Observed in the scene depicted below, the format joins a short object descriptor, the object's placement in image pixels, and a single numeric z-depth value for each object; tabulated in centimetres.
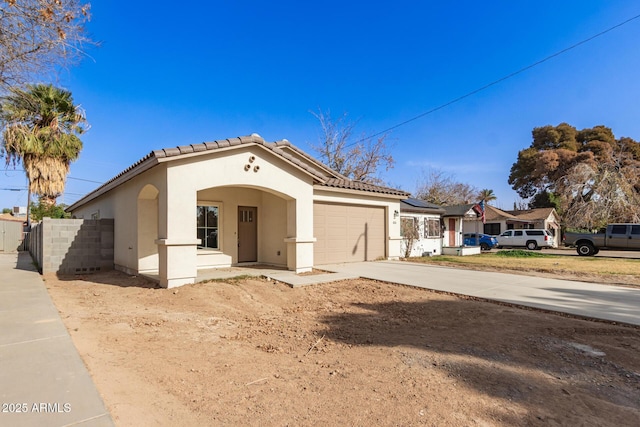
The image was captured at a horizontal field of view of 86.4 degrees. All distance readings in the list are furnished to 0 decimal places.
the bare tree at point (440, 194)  3912
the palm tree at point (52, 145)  1845
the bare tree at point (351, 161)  3022
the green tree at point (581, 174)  3142
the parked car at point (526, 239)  2919
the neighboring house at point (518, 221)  3947
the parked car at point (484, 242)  2933
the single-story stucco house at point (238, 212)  820
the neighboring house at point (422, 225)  1823
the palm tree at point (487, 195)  5062
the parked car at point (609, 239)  2023
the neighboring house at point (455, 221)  2289
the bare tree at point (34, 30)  536
